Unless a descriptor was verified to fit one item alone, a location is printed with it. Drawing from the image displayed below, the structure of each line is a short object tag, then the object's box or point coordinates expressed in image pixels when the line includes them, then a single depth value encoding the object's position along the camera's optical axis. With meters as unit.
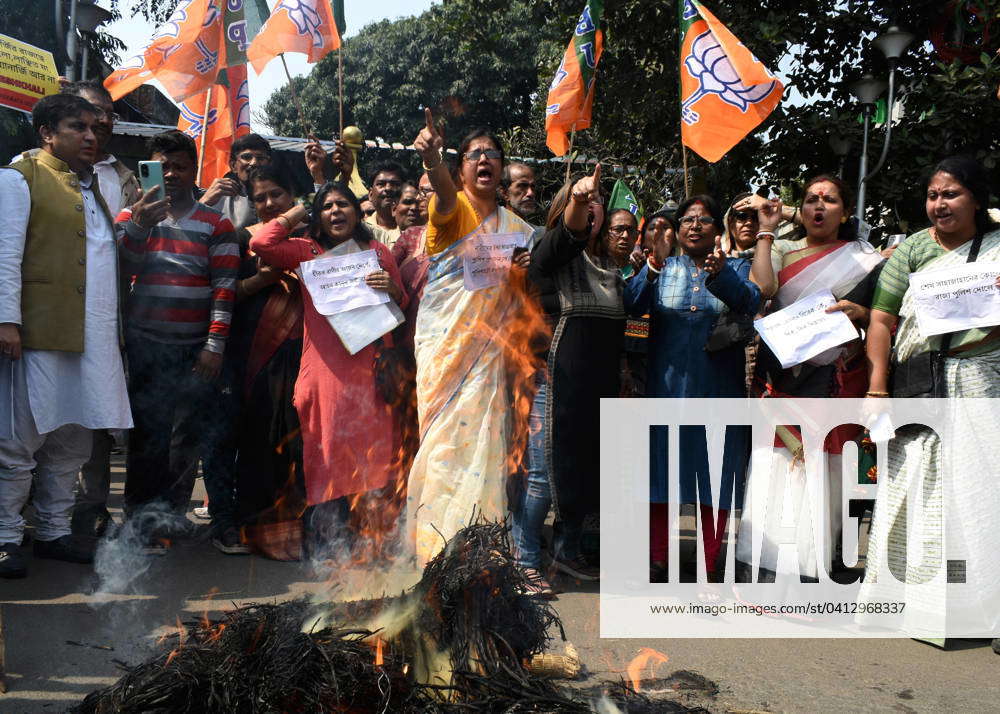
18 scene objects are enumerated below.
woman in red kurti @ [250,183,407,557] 4.79
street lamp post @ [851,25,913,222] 8.19
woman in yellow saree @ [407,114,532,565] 4.27
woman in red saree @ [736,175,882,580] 4.55
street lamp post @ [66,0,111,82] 10.15
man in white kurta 4.27
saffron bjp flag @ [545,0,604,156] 5.53
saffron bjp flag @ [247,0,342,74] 5.39
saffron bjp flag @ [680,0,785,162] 5.18
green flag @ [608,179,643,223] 5.25
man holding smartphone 4.96
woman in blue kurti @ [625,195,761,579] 4.66
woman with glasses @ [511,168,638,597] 4.59
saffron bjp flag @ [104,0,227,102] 5.74
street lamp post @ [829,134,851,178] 8.52
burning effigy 2.48
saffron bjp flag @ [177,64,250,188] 6.41
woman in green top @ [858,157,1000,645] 4.06
